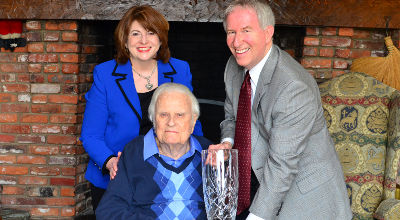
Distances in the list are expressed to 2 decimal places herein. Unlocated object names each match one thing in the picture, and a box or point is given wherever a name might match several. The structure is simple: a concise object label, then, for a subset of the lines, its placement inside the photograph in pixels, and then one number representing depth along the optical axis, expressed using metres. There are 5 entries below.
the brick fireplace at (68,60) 3.19
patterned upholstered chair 2.62
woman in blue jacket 2.33
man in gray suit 1.79
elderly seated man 1.98
